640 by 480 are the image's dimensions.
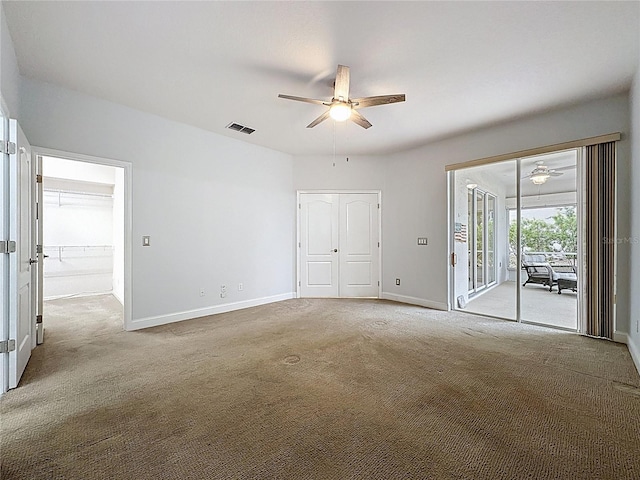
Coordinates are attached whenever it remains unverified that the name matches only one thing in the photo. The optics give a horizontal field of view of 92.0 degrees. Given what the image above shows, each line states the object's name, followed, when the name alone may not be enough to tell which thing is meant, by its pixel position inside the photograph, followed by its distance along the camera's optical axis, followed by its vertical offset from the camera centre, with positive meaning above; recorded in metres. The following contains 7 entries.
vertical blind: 3.63 +0.04
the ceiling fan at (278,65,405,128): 2.84 +1.37
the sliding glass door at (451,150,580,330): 4.26 +0.03
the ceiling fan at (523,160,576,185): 4.34 +0.95
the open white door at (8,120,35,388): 2.48 -0.13
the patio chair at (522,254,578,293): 4.46 -0.51
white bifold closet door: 6.31 -0.10
